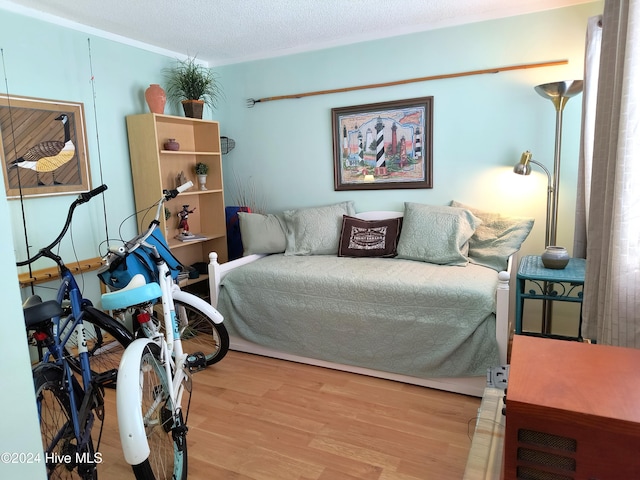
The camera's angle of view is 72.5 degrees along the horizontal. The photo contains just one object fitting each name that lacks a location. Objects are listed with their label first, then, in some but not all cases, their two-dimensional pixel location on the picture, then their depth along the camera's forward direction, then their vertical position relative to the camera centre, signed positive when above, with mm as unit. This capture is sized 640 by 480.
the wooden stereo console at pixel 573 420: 900 -515
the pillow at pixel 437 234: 2949 -398
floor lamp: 2580 +57
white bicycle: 1433 -734
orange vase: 3367 +665
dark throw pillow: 3248 -447
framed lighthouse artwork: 3373 +263
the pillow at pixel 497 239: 2865 -429
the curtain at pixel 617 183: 1438 -39
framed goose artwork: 2666 +257
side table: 2275 -538
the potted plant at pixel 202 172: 3844 +93
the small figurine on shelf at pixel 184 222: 3725 -331
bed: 2369 -804
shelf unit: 3359 +89
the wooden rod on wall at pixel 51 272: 2614 -542
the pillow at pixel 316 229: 3441 -394
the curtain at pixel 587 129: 2465 +250
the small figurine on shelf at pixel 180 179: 3740 +36
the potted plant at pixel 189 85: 3670 +831
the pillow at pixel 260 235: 3502 -428
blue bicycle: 1479 -726
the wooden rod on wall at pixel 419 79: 2947 +732
